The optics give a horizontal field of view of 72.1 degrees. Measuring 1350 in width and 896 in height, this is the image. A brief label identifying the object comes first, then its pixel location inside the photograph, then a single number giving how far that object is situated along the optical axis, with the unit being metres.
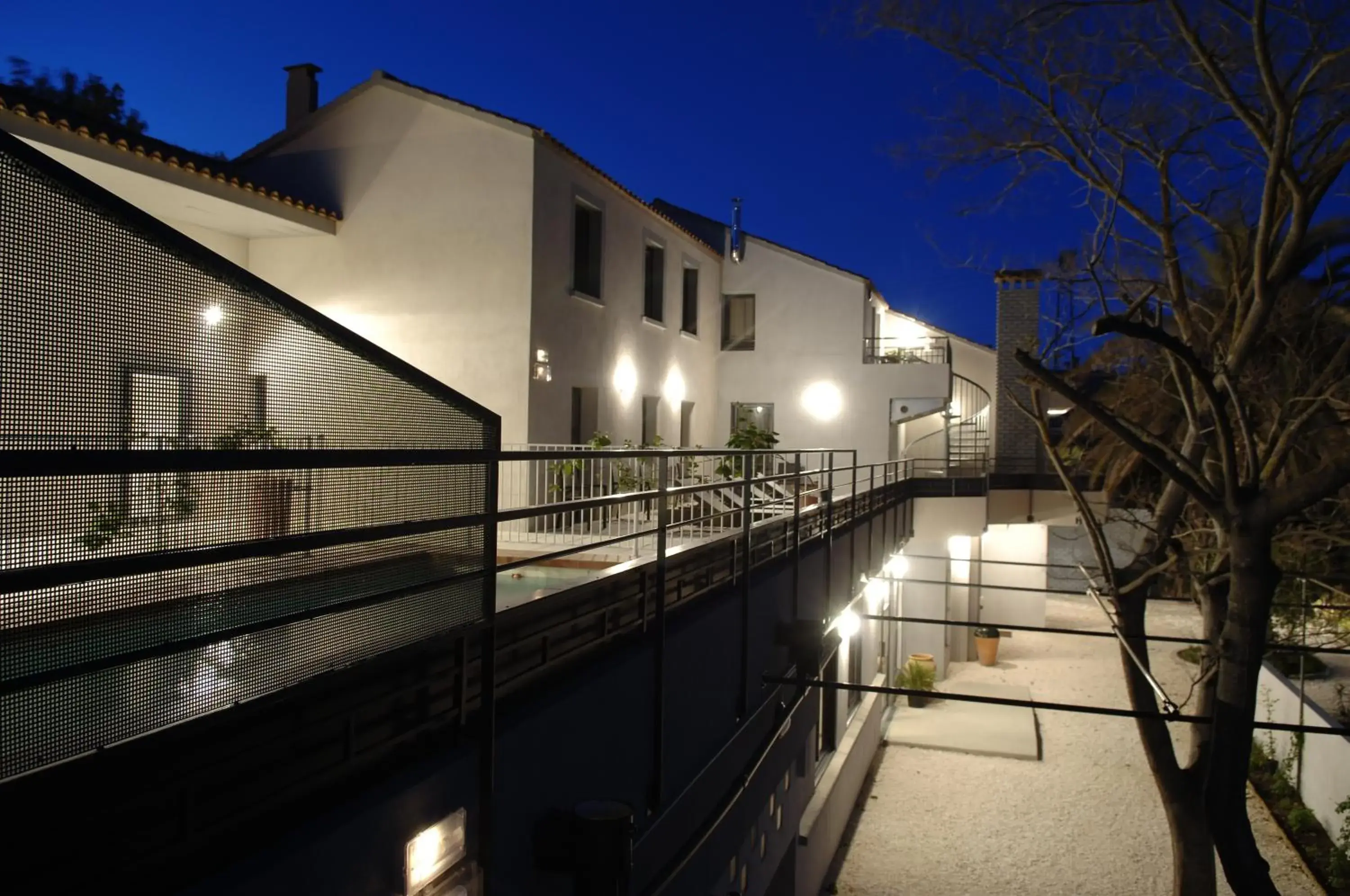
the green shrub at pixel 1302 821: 11.75
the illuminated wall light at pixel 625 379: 14.88
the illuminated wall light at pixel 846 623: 8.86
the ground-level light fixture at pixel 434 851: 2.61
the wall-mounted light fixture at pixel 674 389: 17.14
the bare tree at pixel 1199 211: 7.40
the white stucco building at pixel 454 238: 11.34
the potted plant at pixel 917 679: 17.20
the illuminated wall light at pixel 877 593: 12.98
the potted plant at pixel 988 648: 20.77
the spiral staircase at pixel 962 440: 20.72
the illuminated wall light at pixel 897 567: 14.97
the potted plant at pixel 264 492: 2.07
